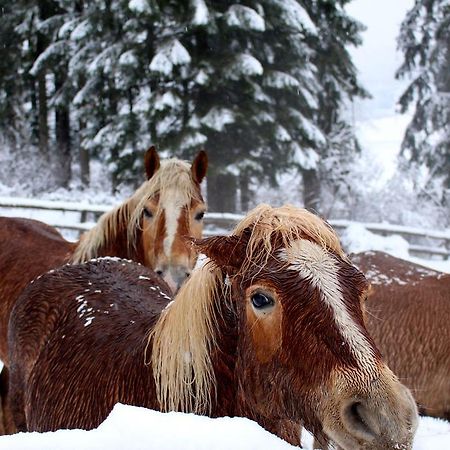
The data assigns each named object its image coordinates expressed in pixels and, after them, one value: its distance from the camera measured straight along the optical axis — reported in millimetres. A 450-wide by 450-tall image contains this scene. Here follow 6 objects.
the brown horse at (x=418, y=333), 4531
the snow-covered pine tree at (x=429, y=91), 16922
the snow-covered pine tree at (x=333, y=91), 16344
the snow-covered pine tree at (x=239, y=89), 13062
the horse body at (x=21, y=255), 4332
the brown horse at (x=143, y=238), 4352
